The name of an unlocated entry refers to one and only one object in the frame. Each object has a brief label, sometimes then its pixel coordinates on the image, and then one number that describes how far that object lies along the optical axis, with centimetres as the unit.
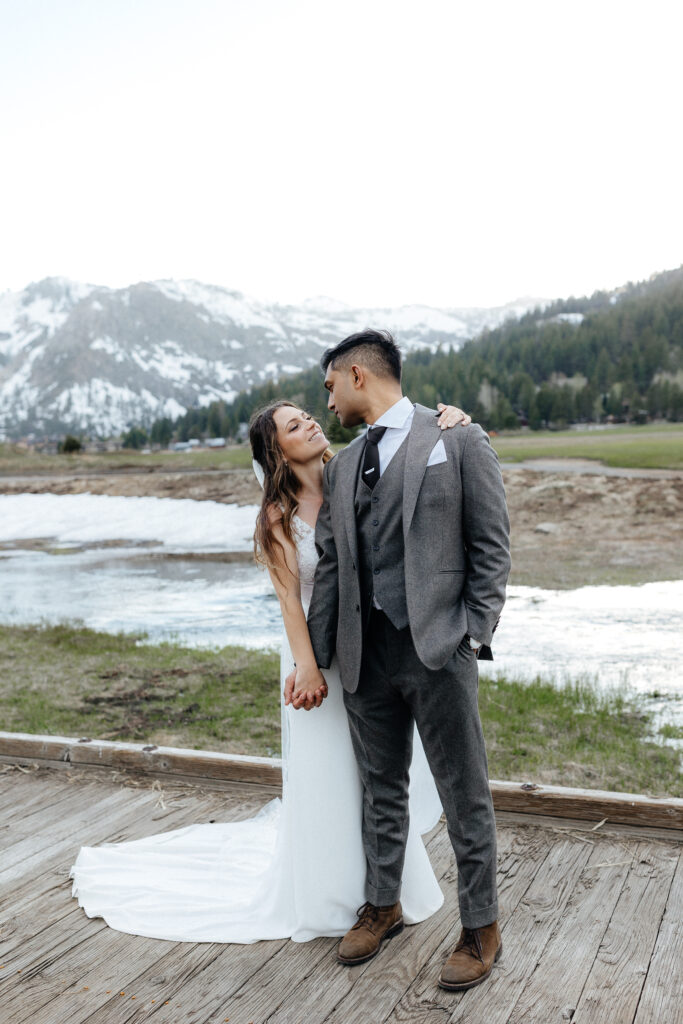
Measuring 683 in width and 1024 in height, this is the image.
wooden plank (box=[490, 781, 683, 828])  442
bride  372
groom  328
